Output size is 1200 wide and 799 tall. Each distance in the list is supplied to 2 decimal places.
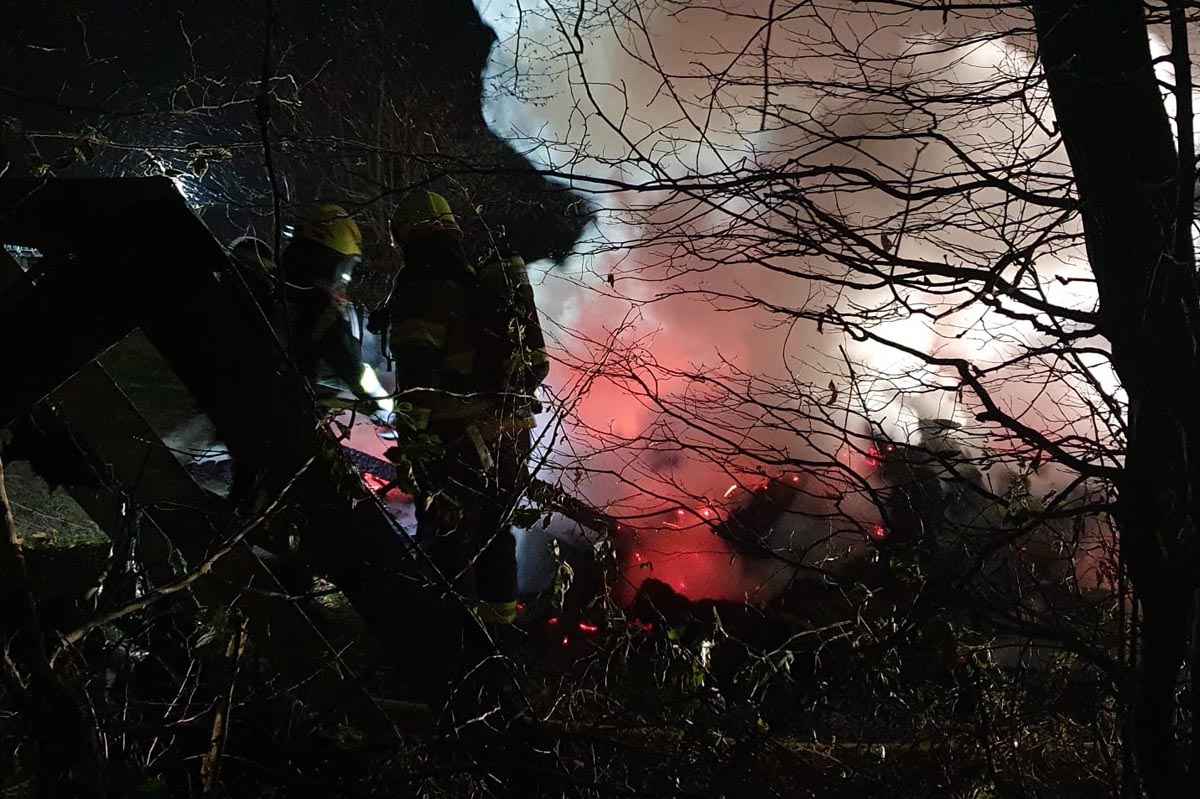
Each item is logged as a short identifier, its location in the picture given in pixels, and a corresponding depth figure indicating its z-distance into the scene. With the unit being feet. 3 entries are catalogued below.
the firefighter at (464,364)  11.76
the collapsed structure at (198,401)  5.12
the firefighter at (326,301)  13.08
